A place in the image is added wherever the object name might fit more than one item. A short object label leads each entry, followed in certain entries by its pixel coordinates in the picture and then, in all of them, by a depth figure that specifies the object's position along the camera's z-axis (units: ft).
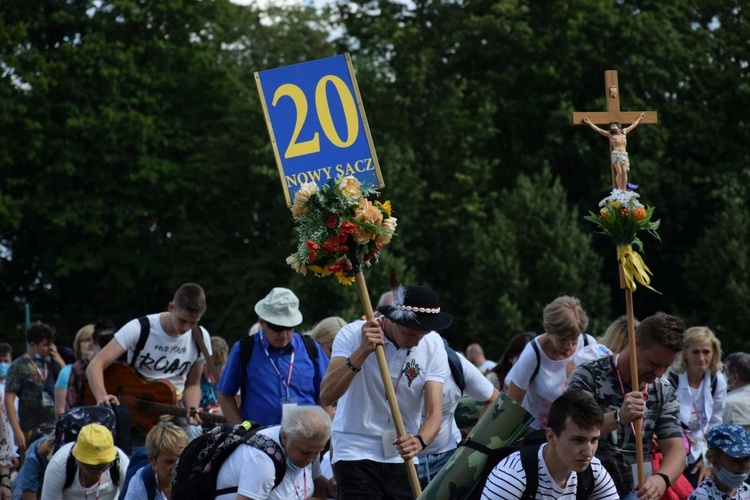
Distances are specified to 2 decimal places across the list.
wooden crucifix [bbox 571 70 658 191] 47.65
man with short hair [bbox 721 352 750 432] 71.36
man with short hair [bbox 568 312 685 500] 42.37
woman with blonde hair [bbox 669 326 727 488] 66.90
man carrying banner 45.80
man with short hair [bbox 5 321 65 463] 86.48
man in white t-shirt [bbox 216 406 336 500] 44.62
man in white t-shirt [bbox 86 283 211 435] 60.08
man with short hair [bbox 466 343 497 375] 110.66
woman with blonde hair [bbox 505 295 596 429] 51.80
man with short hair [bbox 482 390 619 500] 36.73
